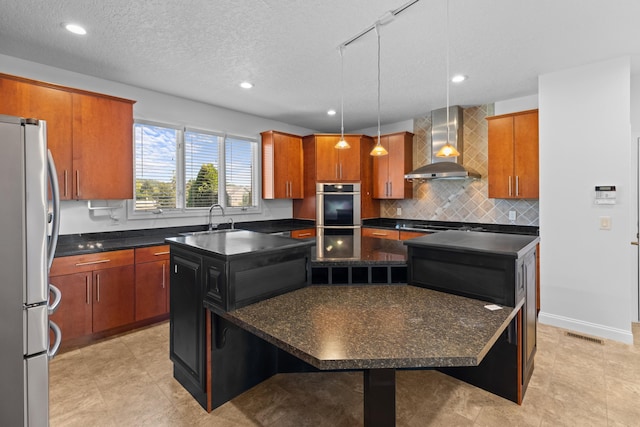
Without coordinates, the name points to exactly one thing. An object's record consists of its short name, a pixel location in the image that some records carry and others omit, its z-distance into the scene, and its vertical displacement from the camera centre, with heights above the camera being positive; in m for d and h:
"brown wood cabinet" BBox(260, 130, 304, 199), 4.79 +0.79
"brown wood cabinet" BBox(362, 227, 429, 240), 4.37 -0.29
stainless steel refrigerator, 1.23 -0.23
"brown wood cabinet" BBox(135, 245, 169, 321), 3.10 -0.68
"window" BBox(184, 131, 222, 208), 4.05 +0.64
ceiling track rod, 2.08 +1.40
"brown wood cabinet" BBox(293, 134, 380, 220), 4.97 +0.83
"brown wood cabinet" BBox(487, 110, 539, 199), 3.56 +0.69
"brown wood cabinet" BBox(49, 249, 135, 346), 2.65 -0.70
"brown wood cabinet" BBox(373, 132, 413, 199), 4.89 +0.76
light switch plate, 2.92 -0.10
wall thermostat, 2.88 +0.16
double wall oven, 4.94 +0.10
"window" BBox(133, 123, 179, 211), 3.61 +0.60
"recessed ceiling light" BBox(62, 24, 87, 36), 2.27 +1.41
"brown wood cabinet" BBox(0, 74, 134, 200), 2.61 +0.81
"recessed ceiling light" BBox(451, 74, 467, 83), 3.27 +1.46
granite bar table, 1.12 -0.51
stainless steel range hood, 4.18 +1.16
